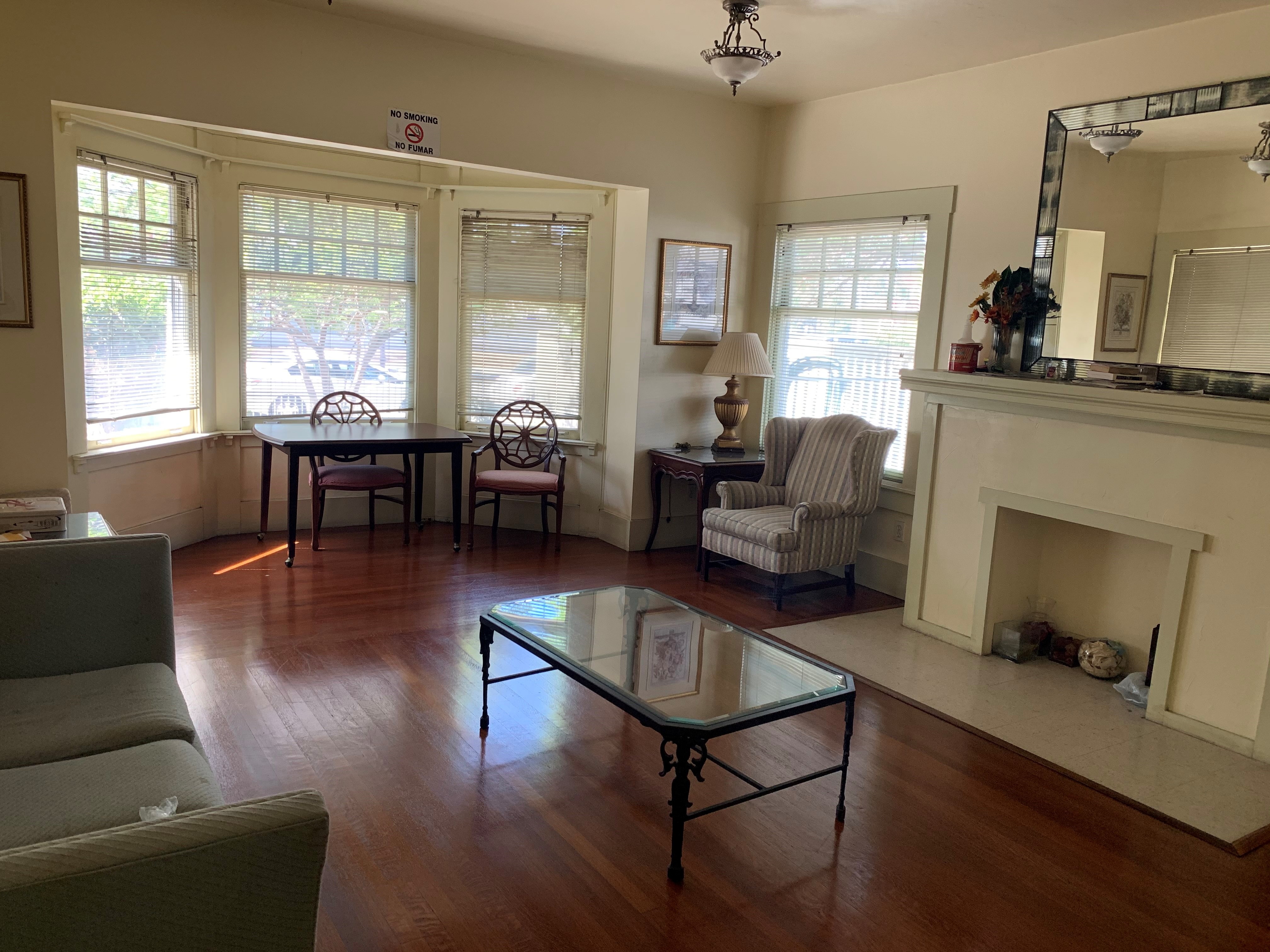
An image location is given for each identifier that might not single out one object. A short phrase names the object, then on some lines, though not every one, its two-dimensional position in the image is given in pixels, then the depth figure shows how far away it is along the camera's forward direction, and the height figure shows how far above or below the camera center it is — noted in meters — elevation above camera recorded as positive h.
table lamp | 5.65 -0.14
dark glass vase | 4.42 +0.07
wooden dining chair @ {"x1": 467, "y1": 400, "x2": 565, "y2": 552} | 5.84 -0.80
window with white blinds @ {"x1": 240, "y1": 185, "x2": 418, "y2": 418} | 5.82 +0.15
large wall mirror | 3.65 +0.56
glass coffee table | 2.48 -1.00
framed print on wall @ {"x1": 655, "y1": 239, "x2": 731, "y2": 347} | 5.78 +0.31
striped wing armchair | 4.91 -0.84
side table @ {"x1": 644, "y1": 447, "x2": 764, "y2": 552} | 5.54 -0.73
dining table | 5.23 -0.66
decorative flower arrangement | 4.35 +0.26
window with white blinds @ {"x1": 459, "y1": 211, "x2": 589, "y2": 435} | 6.25 +0.14
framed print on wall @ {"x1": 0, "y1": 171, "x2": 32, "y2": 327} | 3.78 +0.21
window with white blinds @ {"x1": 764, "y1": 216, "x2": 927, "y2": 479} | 5.17 +0.19
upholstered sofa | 1.29 -0.86
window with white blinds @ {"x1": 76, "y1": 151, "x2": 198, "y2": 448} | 4.87 +0.08
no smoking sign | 4.62 +0.97
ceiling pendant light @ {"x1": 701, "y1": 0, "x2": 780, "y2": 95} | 3.78 +1.17
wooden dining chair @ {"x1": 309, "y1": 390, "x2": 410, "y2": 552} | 5.55 -0.89
